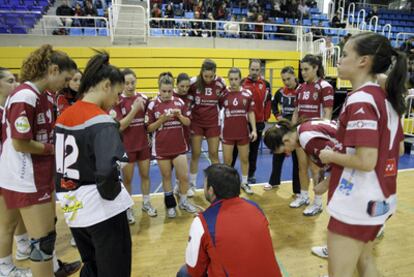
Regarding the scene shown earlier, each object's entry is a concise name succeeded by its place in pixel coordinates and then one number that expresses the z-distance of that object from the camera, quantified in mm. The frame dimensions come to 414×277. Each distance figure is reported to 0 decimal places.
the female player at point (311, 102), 3594
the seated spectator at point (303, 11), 14216
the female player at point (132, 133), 3223
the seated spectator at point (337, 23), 12672
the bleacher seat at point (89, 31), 10252
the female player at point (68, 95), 2803
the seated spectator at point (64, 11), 10461
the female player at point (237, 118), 4094
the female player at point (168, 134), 3396
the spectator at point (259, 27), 11757
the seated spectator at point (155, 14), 11242
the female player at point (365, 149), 1447
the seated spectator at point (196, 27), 11061
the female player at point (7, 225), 2293
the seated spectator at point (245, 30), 11391
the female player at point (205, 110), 3938
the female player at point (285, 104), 4316
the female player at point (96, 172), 1456
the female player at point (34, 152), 1899
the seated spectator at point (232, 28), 11106
